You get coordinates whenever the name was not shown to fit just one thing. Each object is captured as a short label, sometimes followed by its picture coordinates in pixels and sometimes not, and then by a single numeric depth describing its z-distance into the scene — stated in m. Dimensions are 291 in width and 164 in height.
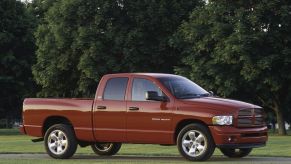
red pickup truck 14.23
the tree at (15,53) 51.72
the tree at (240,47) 40.34
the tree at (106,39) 45.19
